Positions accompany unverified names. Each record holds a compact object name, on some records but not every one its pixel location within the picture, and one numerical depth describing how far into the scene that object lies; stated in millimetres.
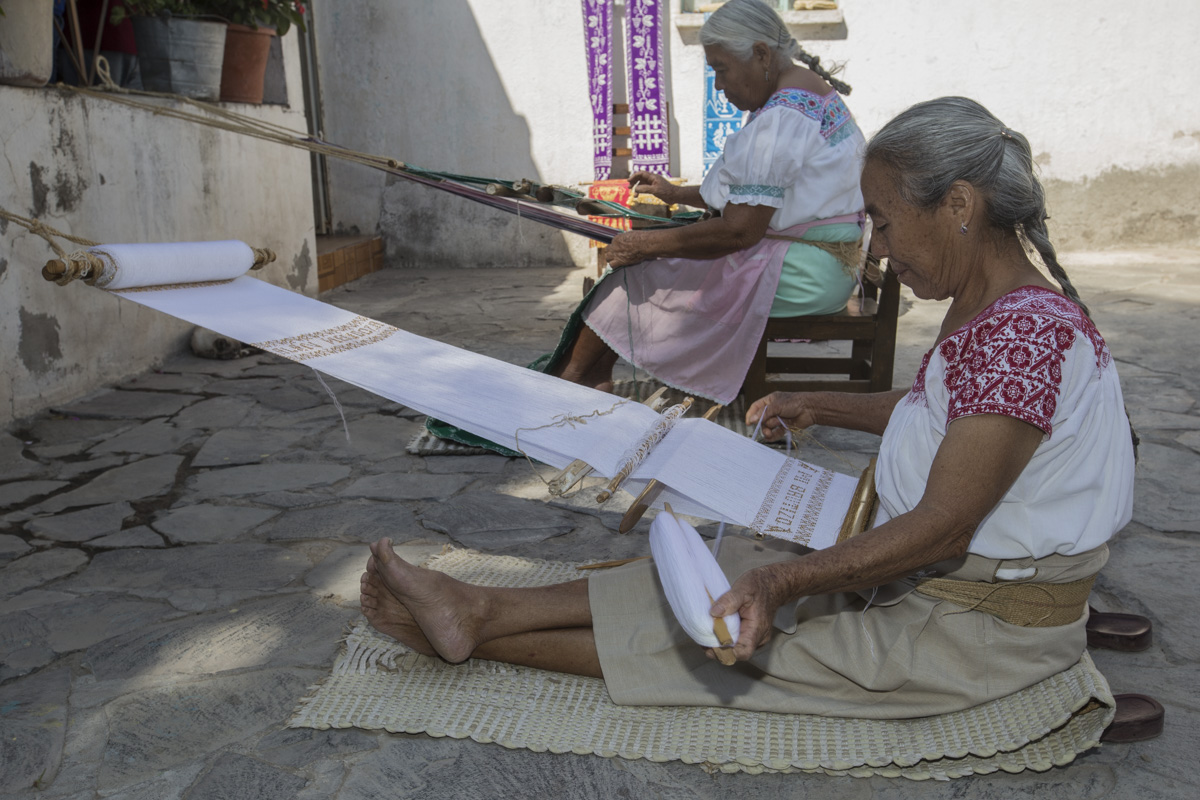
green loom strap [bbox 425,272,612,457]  3264
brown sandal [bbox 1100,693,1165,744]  1598
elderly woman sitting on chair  2996
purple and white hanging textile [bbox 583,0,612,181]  6711
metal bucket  4406
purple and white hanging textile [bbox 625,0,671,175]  6746
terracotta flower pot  4926
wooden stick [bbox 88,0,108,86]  3971
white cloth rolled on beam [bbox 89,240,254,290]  2215
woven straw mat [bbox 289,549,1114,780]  1550
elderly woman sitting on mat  1361
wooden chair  3260
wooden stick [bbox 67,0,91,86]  3738
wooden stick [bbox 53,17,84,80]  3862
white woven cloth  1760
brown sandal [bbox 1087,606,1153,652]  1945
